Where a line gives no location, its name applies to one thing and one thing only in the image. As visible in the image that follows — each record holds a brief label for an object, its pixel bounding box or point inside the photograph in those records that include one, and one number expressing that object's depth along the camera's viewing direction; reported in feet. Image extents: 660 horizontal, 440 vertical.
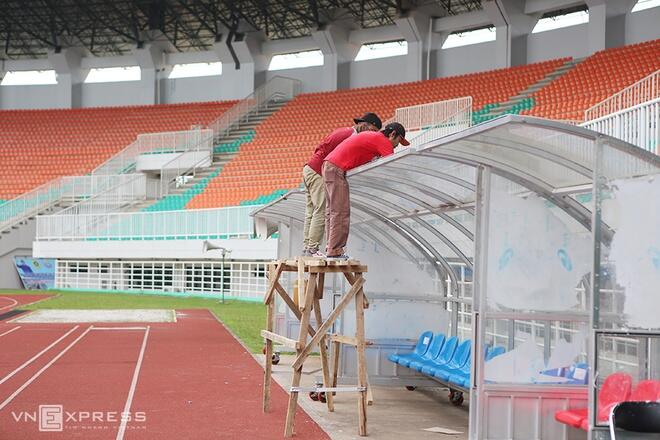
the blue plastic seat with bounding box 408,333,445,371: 37.39
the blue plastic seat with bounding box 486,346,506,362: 26.34
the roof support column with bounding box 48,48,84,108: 184.03
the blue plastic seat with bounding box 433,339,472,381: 33.91
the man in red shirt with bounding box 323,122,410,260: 29.19
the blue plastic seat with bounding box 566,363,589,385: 25.23
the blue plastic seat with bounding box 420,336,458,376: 35.73
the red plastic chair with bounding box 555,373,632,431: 22.81
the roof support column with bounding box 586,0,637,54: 126.11
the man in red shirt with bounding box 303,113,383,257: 31.86
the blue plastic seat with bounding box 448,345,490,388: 31.31
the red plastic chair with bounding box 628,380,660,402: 22.93
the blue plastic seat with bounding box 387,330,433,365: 39.50
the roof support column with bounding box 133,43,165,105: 180.24
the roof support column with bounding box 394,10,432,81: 152.97
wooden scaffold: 29.19
